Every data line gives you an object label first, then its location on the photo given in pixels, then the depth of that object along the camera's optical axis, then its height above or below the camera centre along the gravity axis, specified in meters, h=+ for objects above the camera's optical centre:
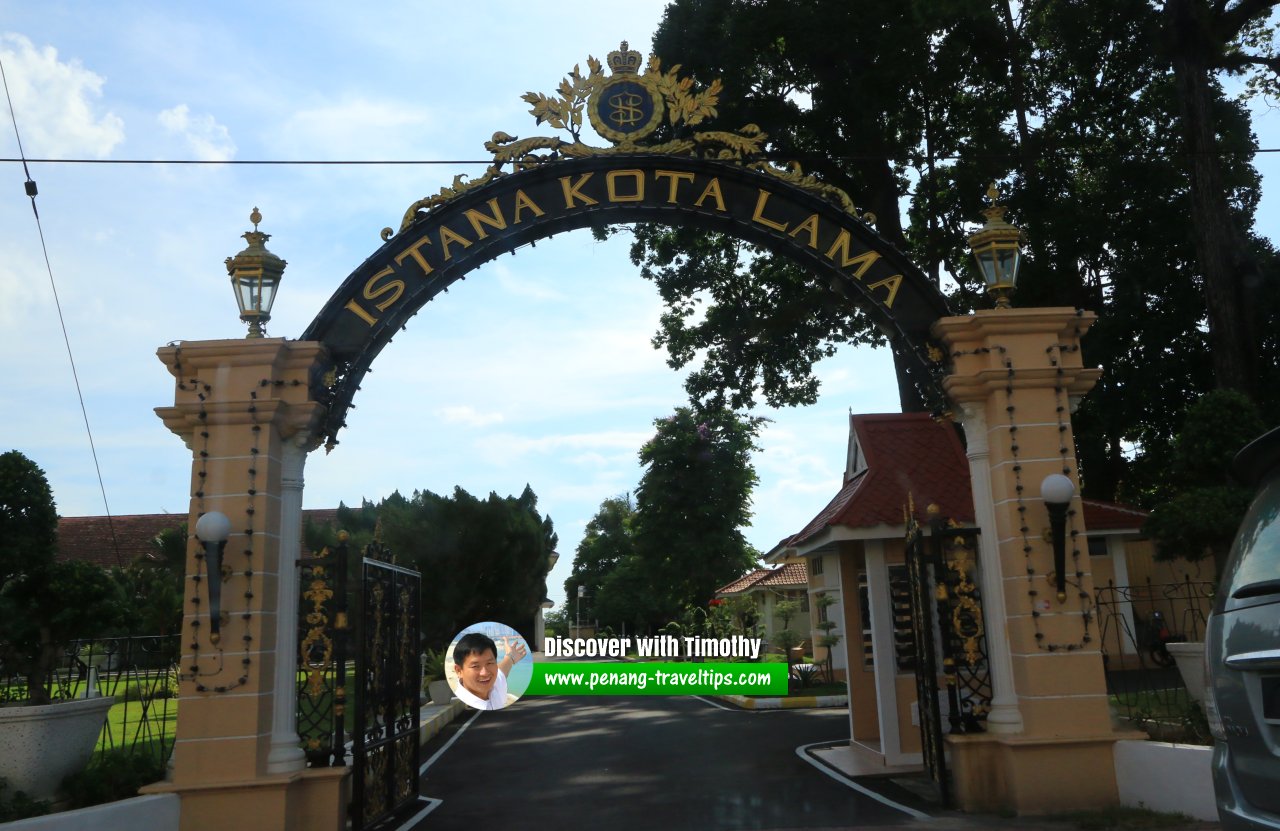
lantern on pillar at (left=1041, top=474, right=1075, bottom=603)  7.57 +0.65
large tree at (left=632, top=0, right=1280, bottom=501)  15.62 +7.37
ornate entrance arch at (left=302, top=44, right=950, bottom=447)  8.52 +3.55
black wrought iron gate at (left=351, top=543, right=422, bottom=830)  7.54 -0.59
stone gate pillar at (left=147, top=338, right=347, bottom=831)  7.13 +0.25
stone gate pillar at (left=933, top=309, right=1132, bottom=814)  7.46 +0.14
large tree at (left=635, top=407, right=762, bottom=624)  33.62 +3.60
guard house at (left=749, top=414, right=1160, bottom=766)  10.30 +0.66
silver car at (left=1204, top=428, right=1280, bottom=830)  2.76 -0.23
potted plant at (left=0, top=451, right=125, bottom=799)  6.98 +0.22
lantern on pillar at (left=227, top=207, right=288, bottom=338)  8.08 +2.78
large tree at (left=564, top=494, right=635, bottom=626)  63.72 +4.00
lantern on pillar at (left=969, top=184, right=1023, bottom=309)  8.54 +2.96
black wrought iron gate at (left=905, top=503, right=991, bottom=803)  7.88 -0.25
